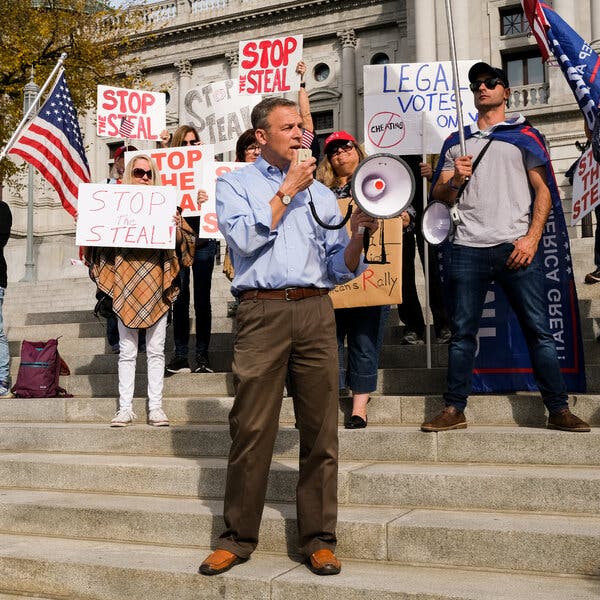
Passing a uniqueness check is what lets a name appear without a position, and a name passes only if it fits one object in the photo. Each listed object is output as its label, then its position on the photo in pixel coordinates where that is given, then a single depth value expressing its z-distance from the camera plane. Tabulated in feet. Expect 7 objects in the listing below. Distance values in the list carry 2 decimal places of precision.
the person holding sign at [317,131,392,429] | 17.70
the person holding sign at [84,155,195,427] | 19.44
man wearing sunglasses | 15.65
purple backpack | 23.00
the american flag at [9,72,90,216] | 27.55
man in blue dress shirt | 12.21
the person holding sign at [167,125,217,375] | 22.93
